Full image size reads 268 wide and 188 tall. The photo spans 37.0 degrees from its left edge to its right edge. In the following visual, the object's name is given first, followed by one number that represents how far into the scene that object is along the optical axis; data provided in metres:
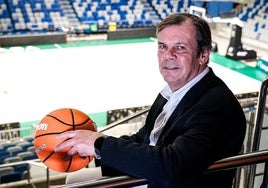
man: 1.33
